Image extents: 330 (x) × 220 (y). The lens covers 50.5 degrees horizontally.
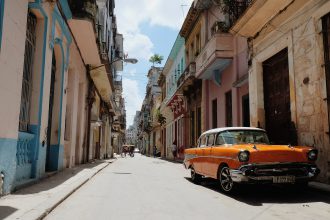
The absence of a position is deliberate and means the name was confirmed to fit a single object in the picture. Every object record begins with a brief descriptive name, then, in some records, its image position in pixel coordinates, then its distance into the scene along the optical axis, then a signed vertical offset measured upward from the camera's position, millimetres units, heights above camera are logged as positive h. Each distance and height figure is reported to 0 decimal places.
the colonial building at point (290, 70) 8961 +2487
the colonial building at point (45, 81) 6520 +1877
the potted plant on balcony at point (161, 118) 41984 +3746
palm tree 71856 +18507
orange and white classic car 6691 -250
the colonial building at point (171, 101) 29328 +4578
